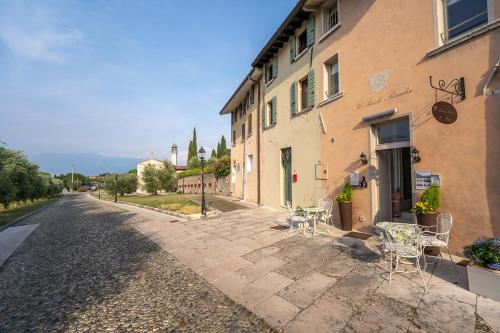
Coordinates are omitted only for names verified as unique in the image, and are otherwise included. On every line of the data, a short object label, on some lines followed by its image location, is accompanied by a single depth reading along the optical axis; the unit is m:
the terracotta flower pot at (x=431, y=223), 4.65
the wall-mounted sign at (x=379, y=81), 6.11
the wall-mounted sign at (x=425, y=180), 5.05
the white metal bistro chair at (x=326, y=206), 6.56
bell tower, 64.39
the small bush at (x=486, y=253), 3.06
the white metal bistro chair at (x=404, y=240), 3.65
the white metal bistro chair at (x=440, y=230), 3.83
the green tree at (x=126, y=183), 34.22
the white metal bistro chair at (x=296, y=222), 6.58
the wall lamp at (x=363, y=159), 6.65
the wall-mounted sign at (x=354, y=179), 6.88
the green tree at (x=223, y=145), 54.31
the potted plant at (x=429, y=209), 4.69
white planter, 3.03
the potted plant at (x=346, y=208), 6.86
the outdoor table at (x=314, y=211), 6.44
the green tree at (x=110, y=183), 32.77
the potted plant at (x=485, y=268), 3.04
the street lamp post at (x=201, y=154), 11.64
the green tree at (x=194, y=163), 41.65
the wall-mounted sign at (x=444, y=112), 4.75
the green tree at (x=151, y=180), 30.67
